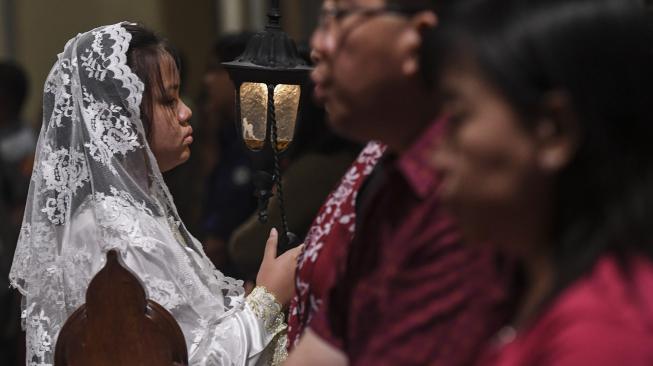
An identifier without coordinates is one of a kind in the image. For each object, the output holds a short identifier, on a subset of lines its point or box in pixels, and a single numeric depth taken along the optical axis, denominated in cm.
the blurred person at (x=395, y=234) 368
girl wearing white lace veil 636
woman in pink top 323
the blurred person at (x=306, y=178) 867
